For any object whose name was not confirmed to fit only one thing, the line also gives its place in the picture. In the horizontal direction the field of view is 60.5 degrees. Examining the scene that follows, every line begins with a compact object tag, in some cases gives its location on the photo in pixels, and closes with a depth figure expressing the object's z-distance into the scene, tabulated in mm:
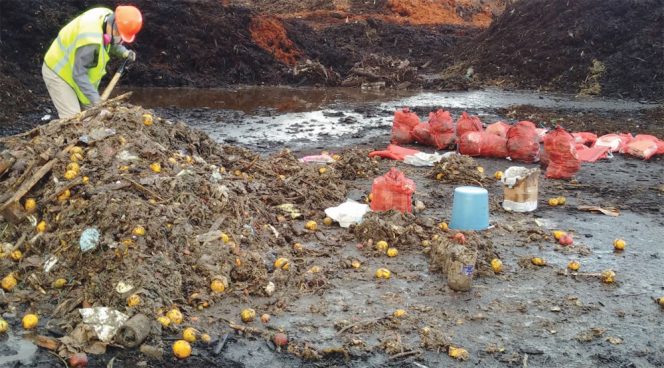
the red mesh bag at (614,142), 8898
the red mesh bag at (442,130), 9141
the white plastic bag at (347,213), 5680
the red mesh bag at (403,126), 9539
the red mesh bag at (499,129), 8914
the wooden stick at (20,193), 4609
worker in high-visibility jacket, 6395
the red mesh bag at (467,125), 9016
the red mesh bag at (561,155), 7426
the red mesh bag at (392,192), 5770
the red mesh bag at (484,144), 8641
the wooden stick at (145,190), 4746
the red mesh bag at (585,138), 9222
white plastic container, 6074
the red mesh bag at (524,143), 8336
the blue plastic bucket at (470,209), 5516
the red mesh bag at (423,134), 9398
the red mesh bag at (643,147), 8617
